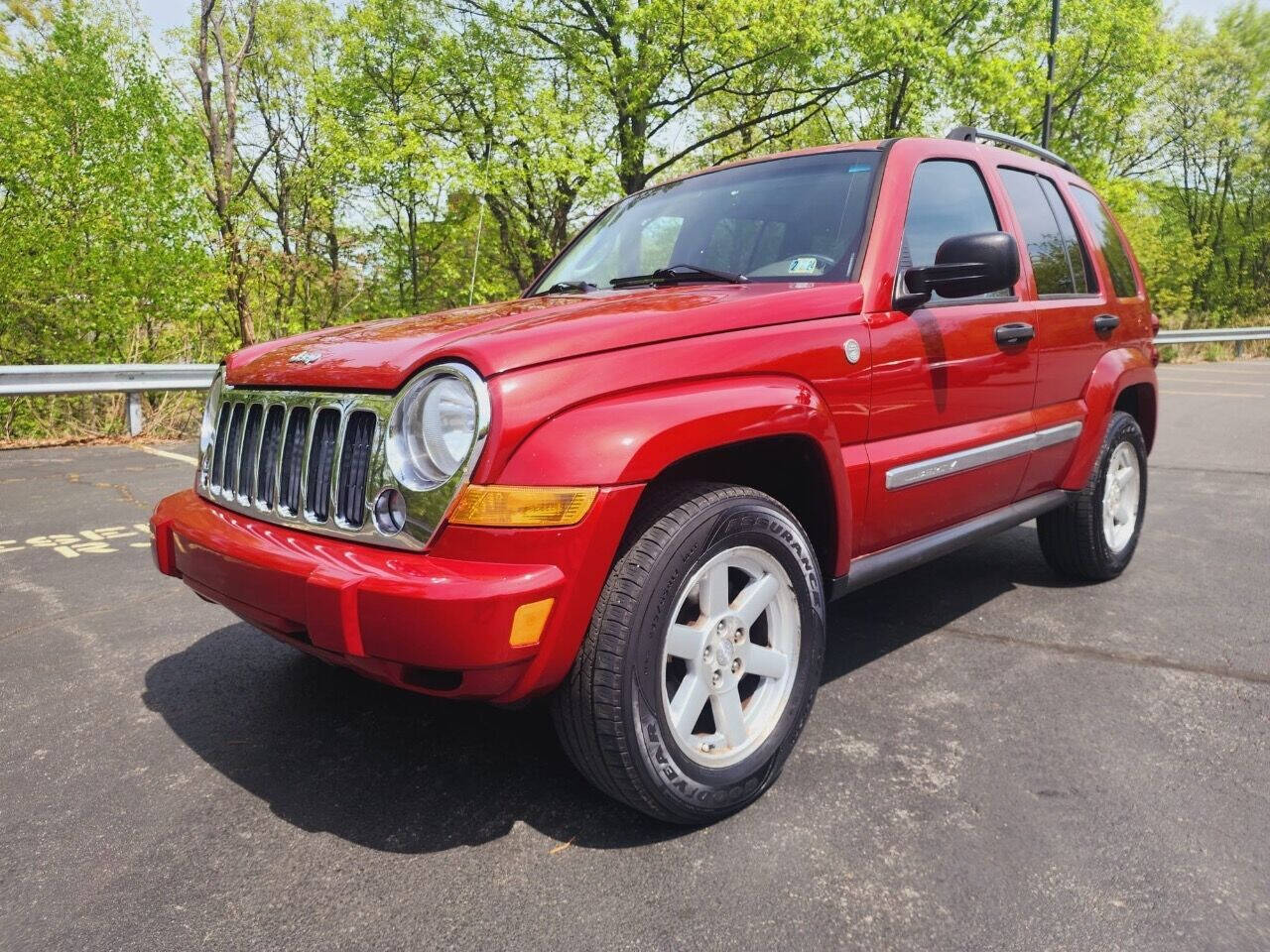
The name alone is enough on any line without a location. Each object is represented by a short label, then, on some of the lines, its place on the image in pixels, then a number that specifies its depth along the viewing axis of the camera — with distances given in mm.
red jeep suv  1843
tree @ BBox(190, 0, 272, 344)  18141
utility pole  20062
